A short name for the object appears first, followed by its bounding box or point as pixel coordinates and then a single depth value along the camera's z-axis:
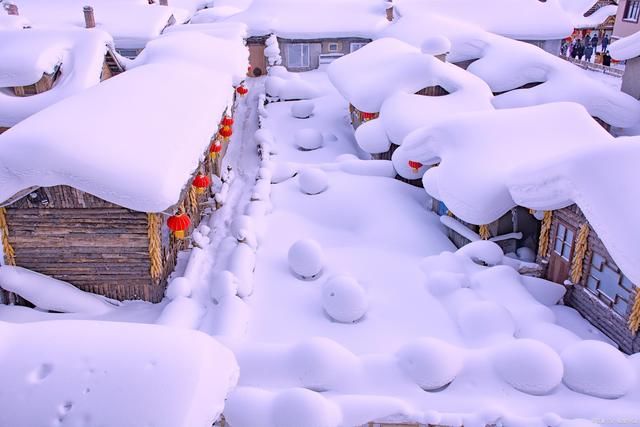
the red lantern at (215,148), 14.35
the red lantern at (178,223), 9.96
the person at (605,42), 38.29
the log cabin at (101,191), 8.92
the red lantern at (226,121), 16.34
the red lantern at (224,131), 16.11
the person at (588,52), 33.88
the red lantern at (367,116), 19.07
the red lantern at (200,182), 11.67
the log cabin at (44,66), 16.06
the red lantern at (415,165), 14.59
